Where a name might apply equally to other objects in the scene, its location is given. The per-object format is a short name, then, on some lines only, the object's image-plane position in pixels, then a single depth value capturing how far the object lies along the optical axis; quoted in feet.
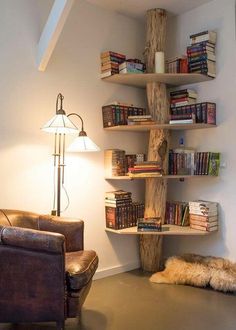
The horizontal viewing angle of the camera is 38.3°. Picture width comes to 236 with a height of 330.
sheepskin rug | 9.85
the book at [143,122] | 10.94
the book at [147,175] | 10.73
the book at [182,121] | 10.71
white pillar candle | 11.03
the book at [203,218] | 10.77
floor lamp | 9.00
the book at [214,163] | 10.85
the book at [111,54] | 11.03
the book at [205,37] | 10.86
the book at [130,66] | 10.87
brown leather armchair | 6.82
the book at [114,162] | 11.20
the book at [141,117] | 10.96
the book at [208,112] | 10.79
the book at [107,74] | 11.00
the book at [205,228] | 10.75
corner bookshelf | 11.30
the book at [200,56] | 10.87
